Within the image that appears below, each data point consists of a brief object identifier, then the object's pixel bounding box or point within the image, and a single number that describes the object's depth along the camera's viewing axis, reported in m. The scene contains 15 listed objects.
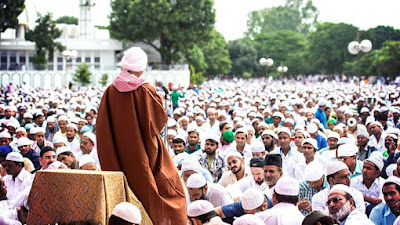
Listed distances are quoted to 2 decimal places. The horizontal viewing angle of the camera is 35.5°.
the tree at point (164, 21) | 44.81
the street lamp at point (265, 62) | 33.69
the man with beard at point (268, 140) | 9.15
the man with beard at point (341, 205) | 5.10
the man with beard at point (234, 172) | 7.31
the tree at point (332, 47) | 63.12
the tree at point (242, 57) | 70.50
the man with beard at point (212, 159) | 8.02
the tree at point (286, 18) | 104.50
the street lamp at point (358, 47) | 21.09
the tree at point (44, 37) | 43.56
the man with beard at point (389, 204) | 5.59
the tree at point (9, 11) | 41.94
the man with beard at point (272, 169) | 6.70
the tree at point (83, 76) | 41.00
